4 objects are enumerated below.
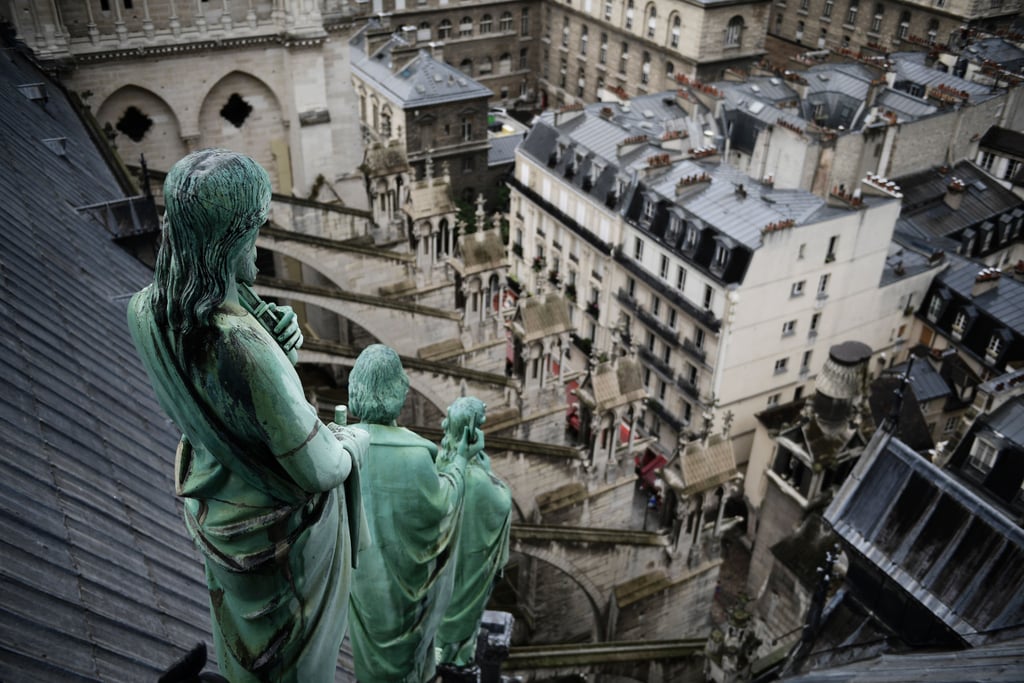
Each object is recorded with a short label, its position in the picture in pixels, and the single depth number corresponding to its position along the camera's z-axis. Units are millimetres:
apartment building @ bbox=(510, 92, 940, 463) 32375
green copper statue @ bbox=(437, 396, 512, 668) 7625
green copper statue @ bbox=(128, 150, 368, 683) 4207
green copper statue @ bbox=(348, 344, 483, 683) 6586
